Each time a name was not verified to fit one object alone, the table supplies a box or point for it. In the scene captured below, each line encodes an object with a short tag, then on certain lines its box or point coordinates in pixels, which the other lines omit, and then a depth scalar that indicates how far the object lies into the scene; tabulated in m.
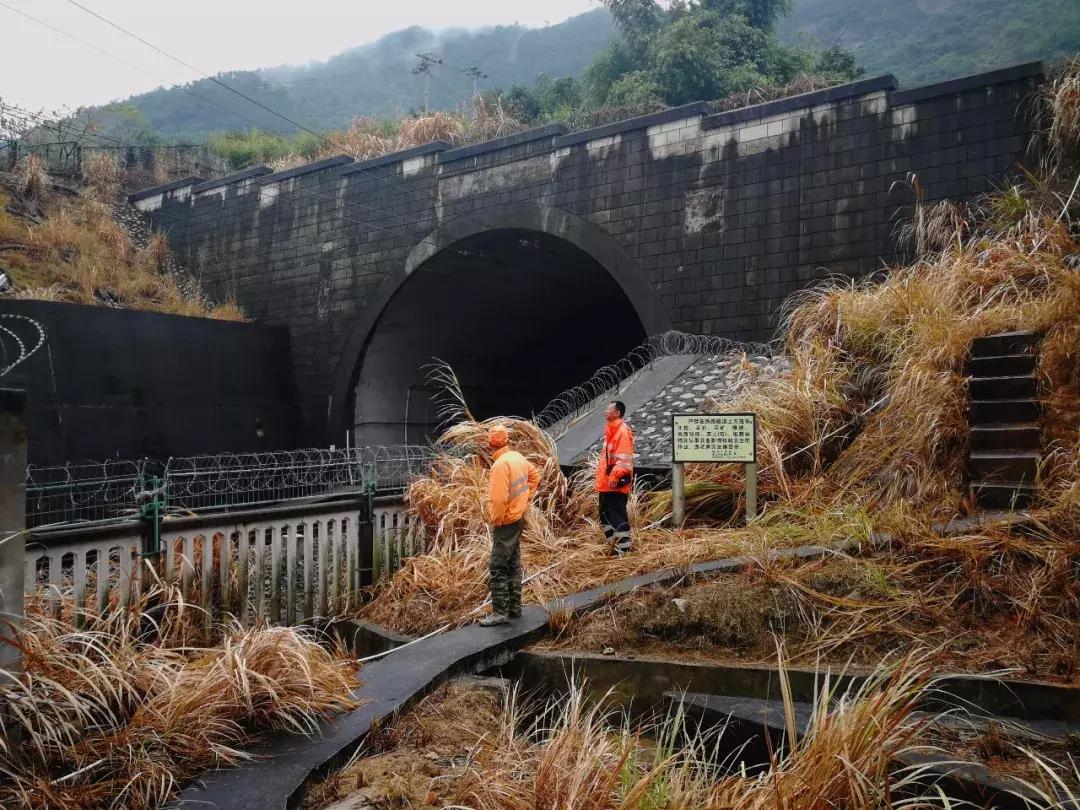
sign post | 5.96
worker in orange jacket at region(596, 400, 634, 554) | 5.98
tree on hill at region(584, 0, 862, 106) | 18.02
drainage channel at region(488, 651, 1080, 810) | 2.33
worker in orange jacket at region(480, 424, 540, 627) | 4.57
